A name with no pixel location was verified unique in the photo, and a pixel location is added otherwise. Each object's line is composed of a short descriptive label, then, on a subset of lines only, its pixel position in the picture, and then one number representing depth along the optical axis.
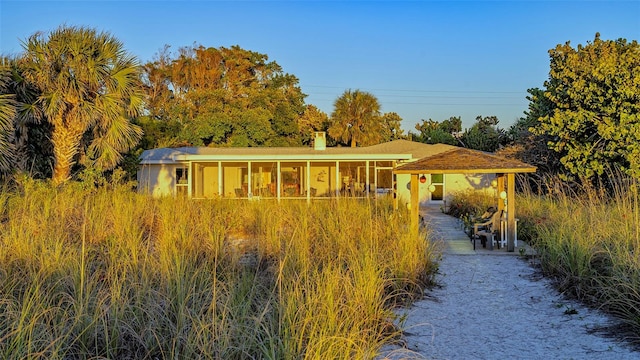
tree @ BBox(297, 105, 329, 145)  36.81
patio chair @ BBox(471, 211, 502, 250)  10.41
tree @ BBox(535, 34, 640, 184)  14.09
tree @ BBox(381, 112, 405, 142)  43.69
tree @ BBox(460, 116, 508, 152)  30.66
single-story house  19.88
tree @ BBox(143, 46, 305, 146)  31.69
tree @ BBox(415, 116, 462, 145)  34.94
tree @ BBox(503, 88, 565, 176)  17.78
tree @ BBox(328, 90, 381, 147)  32.03
